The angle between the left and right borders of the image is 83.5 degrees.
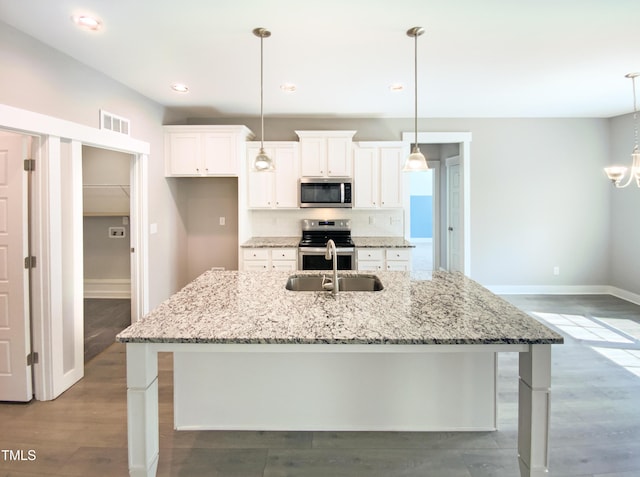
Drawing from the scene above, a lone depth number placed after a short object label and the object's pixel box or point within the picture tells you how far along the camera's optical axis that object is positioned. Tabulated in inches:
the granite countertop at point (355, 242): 174.2
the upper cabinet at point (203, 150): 172.9
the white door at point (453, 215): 219.5
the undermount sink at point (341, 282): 102.8
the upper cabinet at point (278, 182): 186.1
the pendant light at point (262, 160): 96.7
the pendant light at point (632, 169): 121.0
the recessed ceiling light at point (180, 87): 140.8
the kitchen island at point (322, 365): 60.4
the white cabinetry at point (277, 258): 175.0
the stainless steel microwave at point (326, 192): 182.1
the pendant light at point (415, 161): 95.7
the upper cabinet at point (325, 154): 184.4
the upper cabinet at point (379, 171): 186.4
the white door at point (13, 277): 97.3
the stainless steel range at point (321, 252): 173.8
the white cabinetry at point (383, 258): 175.6
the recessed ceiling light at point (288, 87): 140.9
